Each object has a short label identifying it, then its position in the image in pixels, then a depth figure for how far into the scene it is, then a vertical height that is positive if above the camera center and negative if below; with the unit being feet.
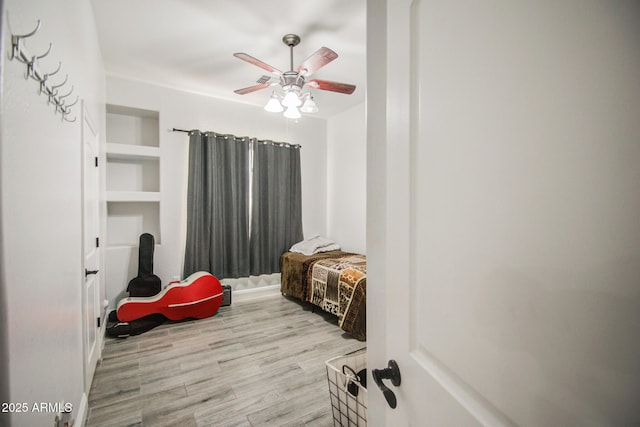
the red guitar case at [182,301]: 9.92 -3.40
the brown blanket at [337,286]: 9.41 -3.01
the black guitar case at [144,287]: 9.69 -2.94
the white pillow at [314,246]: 13.86 -1.83
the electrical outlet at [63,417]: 3.63 -2.81
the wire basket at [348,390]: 4.39 -3.03
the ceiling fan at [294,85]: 7.95 +4.06
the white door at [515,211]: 1.06 +0.00
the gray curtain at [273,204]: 13.62 +0.33
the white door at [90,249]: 5.86 -0.94
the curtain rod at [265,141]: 12.00 +3.45
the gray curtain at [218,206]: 12.17 +0.21
